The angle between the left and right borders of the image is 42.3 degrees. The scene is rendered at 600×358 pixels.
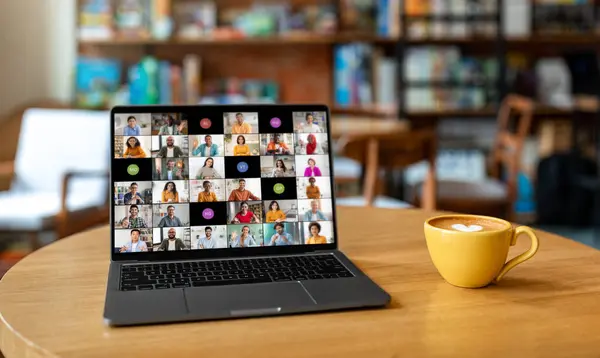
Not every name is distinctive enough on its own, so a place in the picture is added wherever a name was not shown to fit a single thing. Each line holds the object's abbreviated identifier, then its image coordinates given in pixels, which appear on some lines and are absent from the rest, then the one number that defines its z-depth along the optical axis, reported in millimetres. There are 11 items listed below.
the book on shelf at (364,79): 4242
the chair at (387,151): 2621
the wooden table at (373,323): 753
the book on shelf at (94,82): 4141
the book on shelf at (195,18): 4145
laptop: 1063
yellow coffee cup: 933
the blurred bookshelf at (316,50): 4129
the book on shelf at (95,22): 4090
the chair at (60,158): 3314
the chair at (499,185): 3403
